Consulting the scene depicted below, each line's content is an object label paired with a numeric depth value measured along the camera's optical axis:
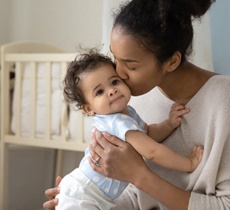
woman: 1.07
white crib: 2.08
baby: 1.07
